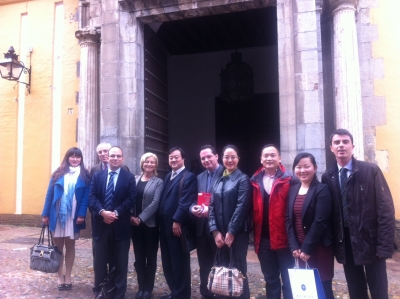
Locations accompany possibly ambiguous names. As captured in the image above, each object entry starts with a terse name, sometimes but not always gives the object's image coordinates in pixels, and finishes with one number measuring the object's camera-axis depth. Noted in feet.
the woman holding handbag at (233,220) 11.91
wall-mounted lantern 27.91
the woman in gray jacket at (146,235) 13.89
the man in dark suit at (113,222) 13.37
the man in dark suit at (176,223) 13.15
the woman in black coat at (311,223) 10.22
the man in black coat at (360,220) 9.88
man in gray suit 13.16
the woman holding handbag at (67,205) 14.57
